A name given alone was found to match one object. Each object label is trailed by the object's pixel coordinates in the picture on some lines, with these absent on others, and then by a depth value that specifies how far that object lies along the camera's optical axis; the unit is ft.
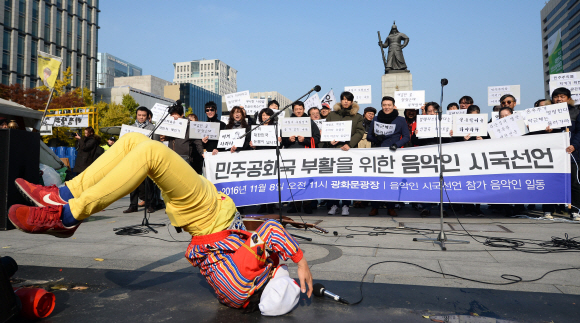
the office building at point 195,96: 339.98
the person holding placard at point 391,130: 25.57
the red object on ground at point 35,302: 7.93
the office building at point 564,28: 267.16
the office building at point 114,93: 211.41
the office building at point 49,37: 156.15
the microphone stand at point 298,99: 16.28
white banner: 22.71
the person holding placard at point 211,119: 28.32
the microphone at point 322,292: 8.89
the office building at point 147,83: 290.11
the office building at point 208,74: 571.36
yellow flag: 27.96
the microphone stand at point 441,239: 15.56
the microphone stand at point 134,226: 19.10
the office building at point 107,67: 526.16
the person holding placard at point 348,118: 26.99
